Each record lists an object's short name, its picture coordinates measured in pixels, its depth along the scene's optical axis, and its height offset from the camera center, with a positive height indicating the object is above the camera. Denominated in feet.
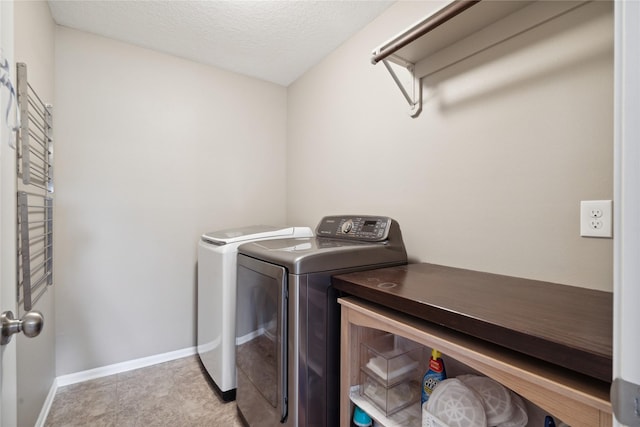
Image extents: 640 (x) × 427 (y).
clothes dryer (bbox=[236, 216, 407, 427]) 3.69 -1.51
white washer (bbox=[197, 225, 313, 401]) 5.64 -1.74
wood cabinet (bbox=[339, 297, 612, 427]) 1.82 -1.15
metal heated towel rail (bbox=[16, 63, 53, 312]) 3.77 +0.22
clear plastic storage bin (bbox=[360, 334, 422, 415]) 3.61 -2.11
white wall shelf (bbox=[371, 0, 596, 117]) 3.51 +2.42
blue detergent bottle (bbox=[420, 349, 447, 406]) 3.51 -1.99
